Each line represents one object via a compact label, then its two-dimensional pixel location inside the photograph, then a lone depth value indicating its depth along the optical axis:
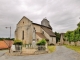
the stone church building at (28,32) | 22.79
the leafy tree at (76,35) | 22.71
